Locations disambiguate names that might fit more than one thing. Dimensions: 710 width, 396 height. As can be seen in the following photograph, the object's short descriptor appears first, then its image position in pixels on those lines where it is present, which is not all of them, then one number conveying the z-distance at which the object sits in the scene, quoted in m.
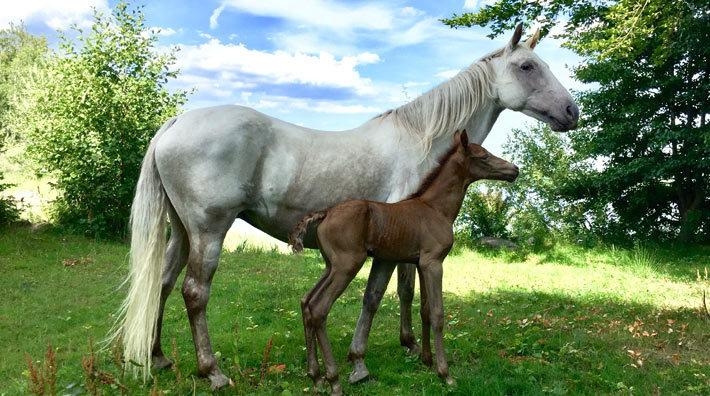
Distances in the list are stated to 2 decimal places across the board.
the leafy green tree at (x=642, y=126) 13.23
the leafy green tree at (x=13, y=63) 26.72
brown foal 4.39
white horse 4.75
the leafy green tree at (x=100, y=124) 14.69
